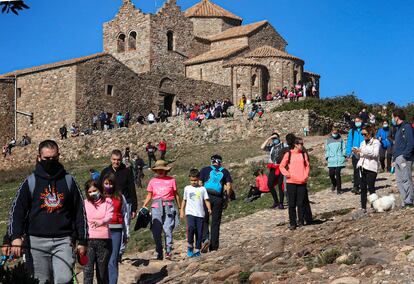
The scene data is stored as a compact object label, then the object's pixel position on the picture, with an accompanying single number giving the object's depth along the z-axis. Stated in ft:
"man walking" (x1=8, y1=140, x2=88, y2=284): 25.79
